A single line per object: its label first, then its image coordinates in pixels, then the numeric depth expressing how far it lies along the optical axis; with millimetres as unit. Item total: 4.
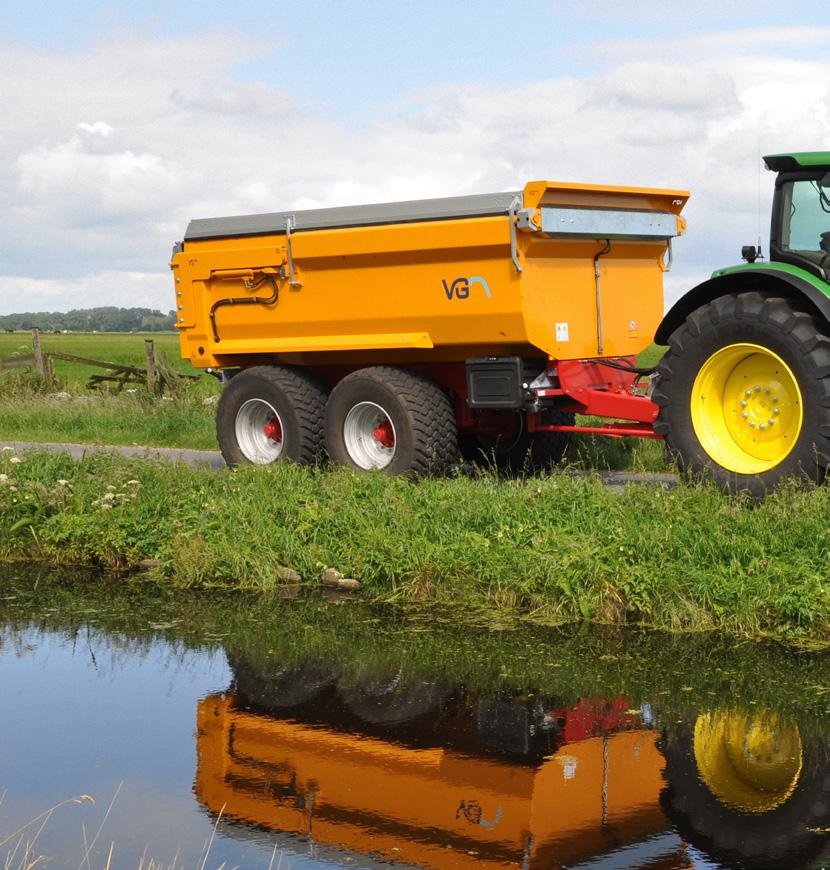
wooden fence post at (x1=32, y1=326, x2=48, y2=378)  25172
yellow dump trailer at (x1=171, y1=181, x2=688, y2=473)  11133
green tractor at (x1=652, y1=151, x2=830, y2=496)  9531
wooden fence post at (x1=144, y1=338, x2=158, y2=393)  21844
